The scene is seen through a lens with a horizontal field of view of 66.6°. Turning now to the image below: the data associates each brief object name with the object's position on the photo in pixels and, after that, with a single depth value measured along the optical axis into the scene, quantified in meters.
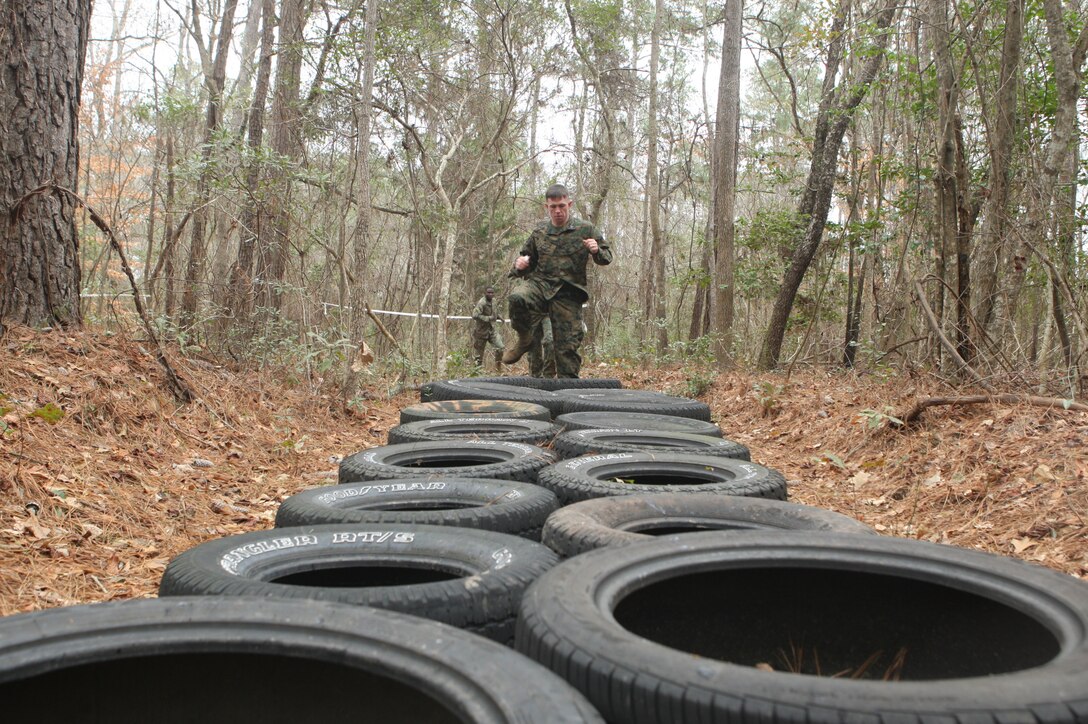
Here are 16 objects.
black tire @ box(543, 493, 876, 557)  2.93
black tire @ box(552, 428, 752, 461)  4.62
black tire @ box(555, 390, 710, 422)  6.52
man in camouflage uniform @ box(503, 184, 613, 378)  9.77
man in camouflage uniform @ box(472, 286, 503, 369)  13.60
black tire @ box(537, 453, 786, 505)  3.49
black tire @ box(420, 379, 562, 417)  7.28
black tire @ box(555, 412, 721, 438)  5.63
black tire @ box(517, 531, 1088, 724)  1.48
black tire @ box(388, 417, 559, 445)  5.24
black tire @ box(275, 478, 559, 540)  3.01
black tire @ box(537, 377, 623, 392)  8.79
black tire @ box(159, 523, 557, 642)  2.10
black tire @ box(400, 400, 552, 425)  6.09
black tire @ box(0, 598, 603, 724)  1.49
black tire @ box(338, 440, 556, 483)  3.96
